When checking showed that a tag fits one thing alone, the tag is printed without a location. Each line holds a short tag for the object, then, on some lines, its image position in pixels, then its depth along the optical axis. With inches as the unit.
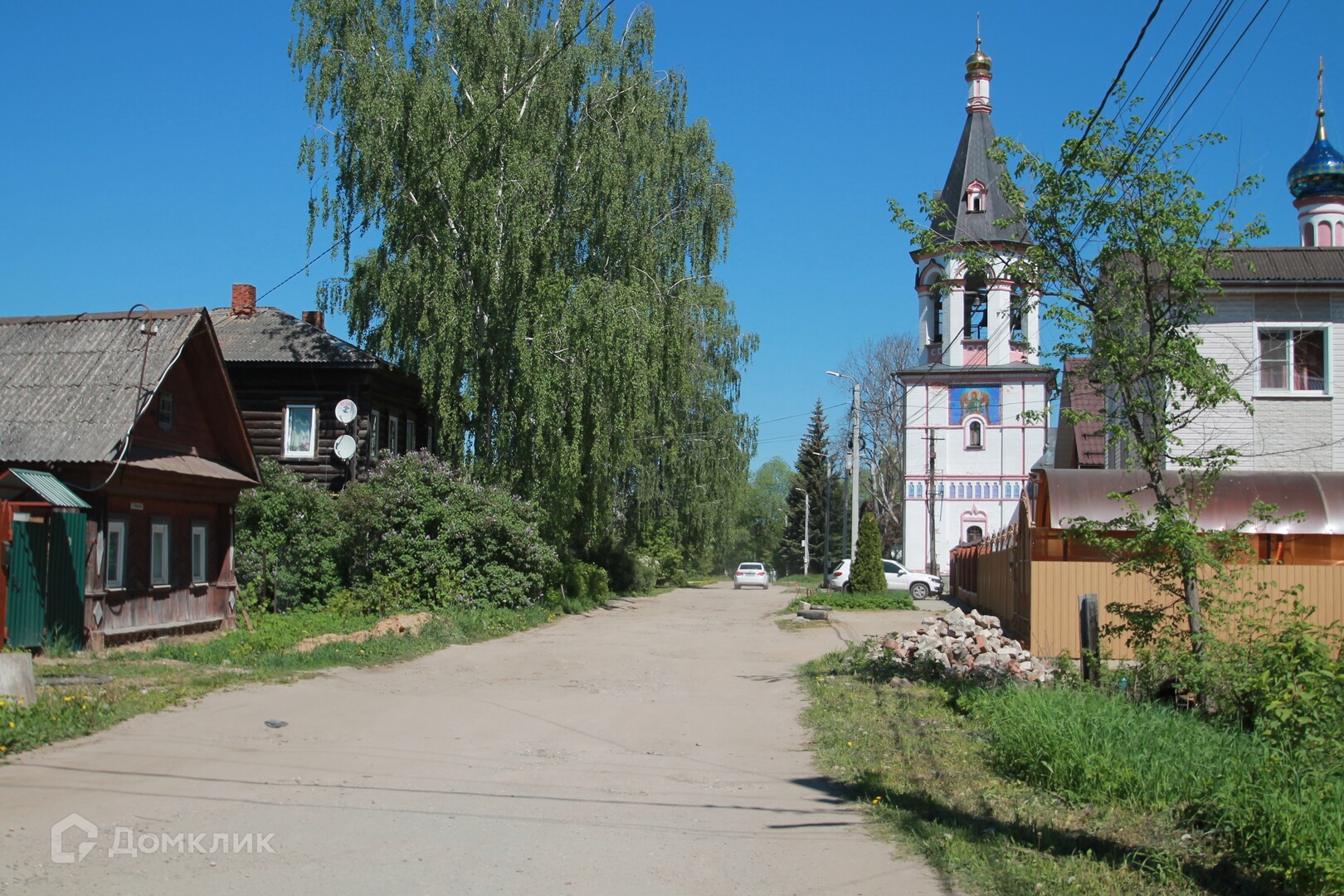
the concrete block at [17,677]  384.8
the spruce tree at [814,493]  2979.8
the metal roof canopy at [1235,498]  673.6
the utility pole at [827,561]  1589.6
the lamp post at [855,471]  1492.2
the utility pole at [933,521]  1811.0
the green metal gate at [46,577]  564.7
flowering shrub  896.9
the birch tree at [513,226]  1014.4
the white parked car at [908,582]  1642.5
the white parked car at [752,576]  2190.0
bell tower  1835.6
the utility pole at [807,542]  2664.9
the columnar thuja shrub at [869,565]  1385.3
